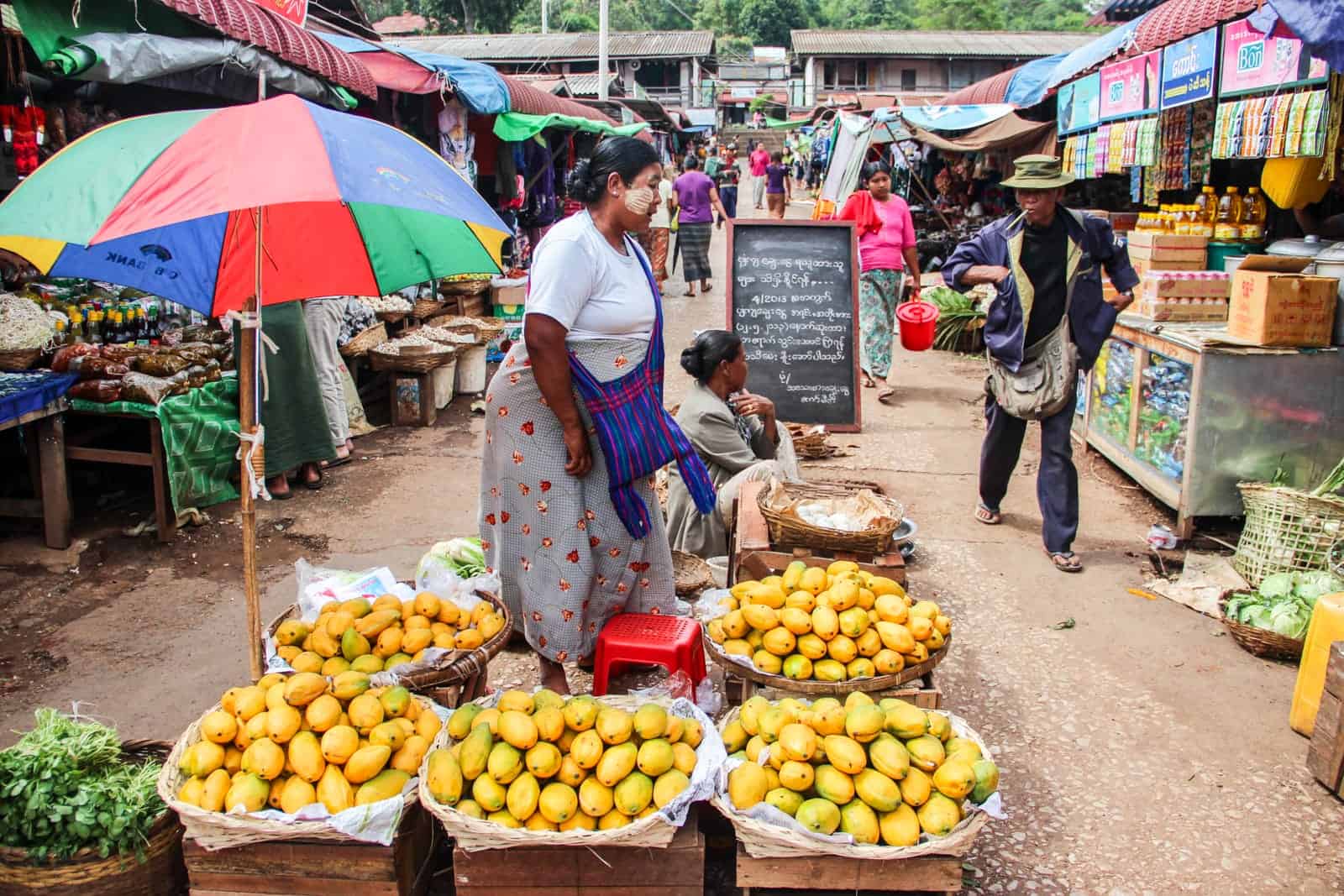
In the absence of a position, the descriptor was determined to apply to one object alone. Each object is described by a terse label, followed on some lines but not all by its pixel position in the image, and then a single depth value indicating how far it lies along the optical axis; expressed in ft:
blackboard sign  24.16
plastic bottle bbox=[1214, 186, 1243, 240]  21.63
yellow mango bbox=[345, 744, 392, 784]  8.19
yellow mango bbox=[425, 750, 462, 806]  7.95
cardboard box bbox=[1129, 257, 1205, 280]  20.77
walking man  16.35
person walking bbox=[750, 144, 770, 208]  87.40
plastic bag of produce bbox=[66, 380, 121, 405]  17.08
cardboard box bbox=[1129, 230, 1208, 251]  20.77
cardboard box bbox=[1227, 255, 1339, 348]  16.99
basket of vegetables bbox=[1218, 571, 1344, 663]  13.89
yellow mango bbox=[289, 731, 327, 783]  8.13
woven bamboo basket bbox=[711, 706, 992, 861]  7.86
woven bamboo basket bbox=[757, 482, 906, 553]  12.62
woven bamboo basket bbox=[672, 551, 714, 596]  13.88
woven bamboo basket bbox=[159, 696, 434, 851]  7.81
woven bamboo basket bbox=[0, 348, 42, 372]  16.87
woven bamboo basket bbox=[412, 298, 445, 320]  29.43
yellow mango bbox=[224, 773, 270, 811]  7.88
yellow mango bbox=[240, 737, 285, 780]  8.06
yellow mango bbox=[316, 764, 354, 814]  7.97
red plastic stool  10.87
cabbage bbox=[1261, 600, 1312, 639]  13.87
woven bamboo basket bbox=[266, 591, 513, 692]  9.76
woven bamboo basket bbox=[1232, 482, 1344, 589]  15.44
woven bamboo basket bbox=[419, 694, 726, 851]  7.71
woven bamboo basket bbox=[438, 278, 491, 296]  32.14
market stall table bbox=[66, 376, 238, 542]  17.36
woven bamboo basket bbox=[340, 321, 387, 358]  24.40
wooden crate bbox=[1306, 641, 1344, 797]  10.66
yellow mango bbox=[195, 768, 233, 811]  7.92
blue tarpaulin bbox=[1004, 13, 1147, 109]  26.32
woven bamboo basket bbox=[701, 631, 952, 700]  9.91
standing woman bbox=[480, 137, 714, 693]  10.09
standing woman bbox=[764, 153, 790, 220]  67.31
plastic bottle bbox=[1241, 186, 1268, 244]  21.83
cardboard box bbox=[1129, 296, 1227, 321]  20.18
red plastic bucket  25.34
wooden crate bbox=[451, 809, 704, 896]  8.11
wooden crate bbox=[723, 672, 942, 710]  10.21
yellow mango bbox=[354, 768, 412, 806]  8.09
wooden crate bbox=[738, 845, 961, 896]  8.08
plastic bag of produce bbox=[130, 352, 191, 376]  17.80
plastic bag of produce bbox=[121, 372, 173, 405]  17.02
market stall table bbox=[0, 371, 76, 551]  16.42
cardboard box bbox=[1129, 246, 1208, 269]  20.79
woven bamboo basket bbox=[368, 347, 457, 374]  24.95
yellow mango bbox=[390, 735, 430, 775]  8.43
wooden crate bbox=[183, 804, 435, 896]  8.07
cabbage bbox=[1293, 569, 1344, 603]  14.30
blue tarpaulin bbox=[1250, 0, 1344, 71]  12.39
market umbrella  7.82
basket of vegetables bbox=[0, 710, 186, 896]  8.14
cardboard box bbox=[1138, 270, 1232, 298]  20.07
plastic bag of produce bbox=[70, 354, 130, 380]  17.34
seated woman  14.93
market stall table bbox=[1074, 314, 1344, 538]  17.31
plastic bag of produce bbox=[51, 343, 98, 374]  17.39
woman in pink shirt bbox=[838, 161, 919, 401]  27.78
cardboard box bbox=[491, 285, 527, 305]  34.19
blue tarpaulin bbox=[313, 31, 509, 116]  30.12
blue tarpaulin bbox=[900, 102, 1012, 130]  38.09
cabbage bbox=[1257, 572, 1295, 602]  14.56
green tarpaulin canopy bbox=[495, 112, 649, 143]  34.99
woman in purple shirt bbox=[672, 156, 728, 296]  42.34
